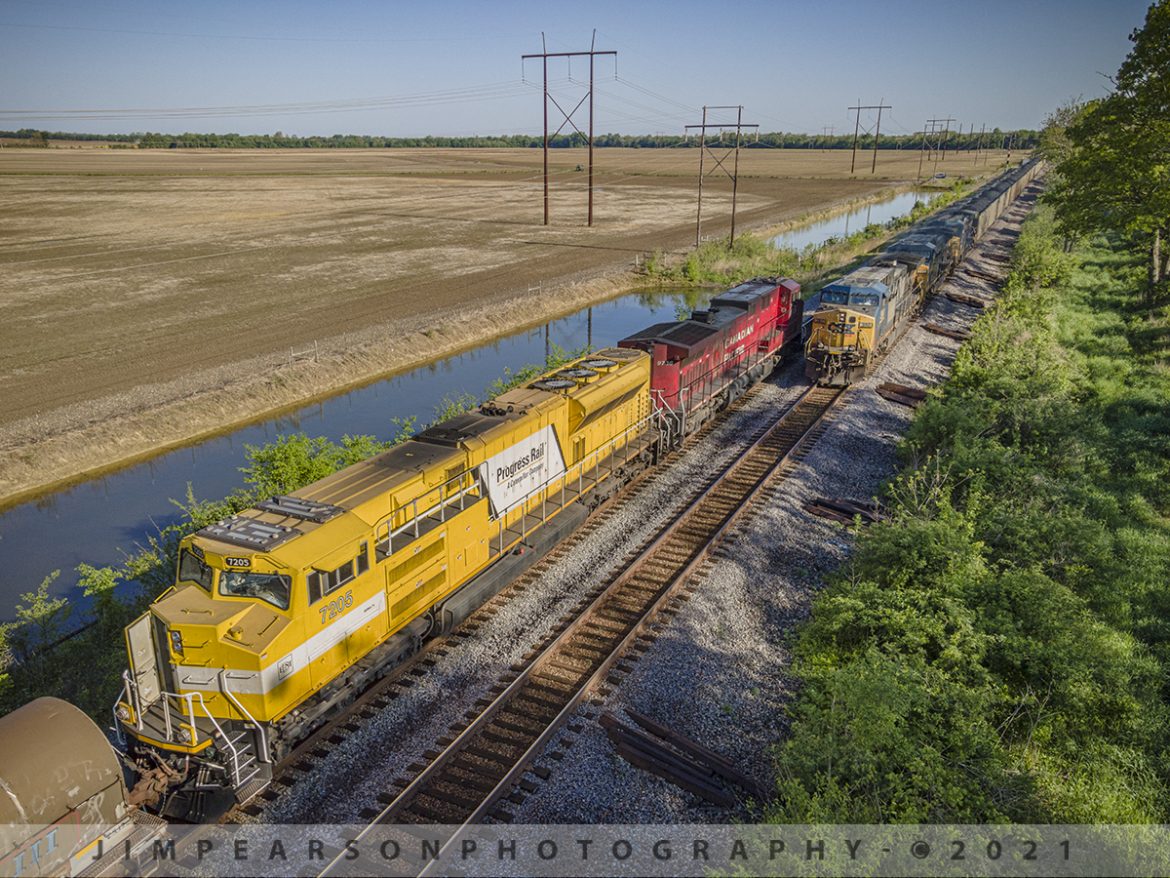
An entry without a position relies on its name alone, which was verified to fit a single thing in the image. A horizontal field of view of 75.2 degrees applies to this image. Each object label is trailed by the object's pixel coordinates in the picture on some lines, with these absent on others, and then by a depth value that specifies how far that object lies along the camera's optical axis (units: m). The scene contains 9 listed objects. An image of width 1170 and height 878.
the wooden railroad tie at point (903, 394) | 26.84
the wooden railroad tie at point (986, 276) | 46.04
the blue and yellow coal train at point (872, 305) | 27.33
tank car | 8.20
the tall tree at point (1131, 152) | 26.73
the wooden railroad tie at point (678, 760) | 10.23
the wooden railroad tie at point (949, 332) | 34.53
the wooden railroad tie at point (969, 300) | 40.38
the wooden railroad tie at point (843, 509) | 18.69
